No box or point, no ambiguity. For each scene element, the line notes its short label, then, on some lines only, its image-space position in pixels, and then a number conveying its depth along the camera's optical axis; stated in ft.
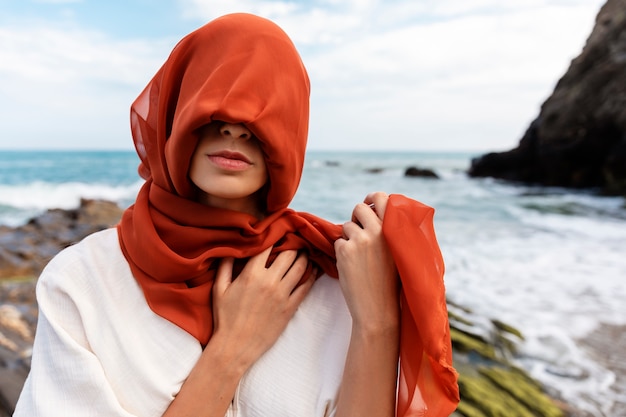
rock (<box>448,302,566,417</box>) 8.52
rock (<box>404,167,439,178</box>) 89.53
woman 3.44
